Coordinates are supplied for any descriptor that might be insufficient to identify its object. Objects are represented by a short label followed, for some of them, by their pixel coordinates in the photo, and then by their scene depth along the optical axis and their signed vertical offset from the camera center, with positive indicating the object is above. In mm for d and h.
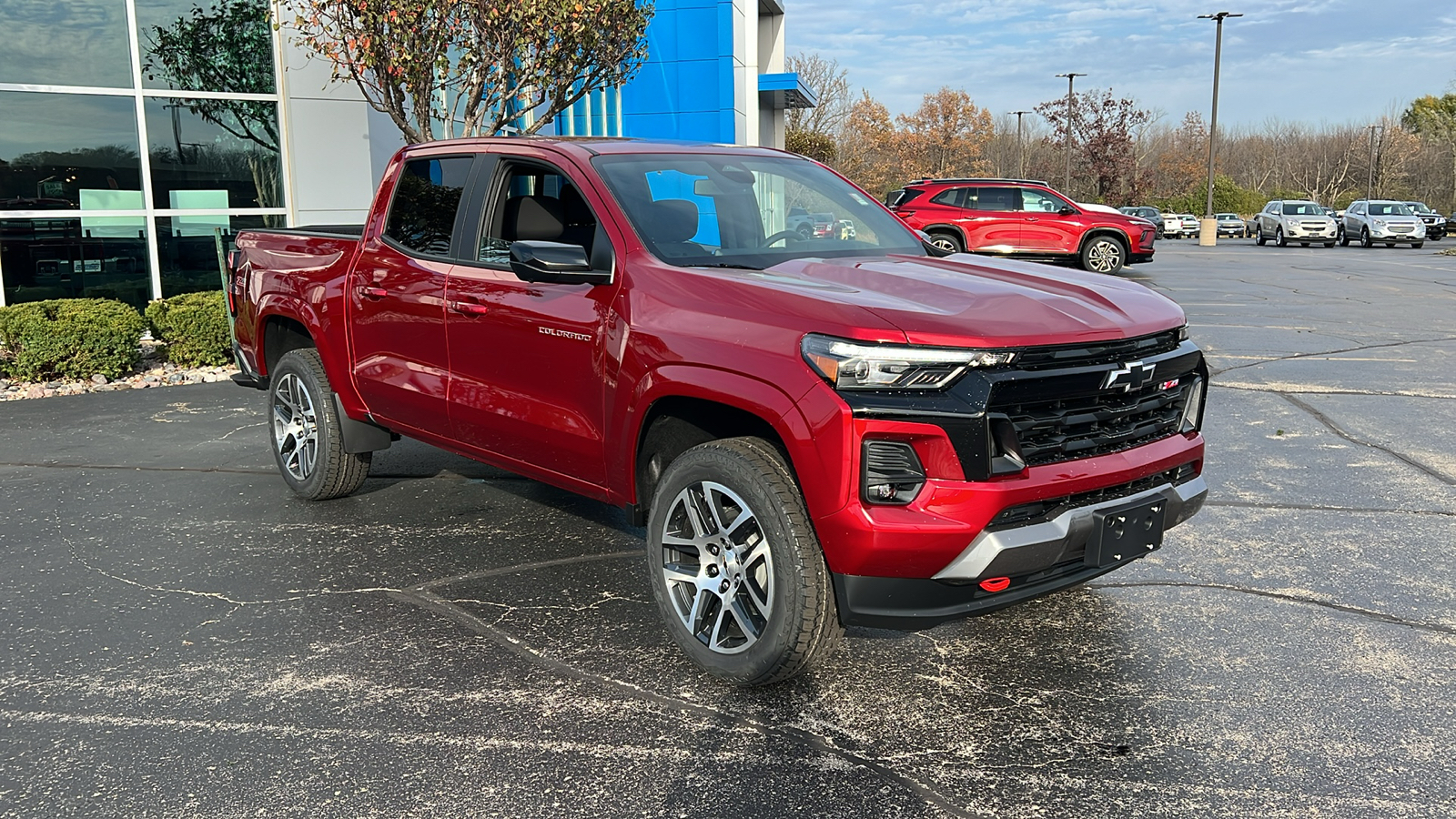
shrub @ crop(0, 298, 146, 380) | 10289 -1090
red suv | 23078 -168
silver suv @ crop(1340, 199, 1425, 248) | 38500 -282
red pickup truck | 3412 -563
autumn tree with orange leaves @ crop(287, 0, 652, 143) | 11133 +1724
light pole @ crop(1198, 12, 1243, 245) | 45844 +14
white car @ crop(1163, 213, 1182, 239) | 56969 -426
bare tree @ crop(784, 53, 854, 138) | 58312 +6222
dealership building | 12266 +865
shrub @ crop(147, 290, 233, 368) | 11180 -1074
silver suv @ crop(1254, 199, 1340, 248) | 40406 -311
